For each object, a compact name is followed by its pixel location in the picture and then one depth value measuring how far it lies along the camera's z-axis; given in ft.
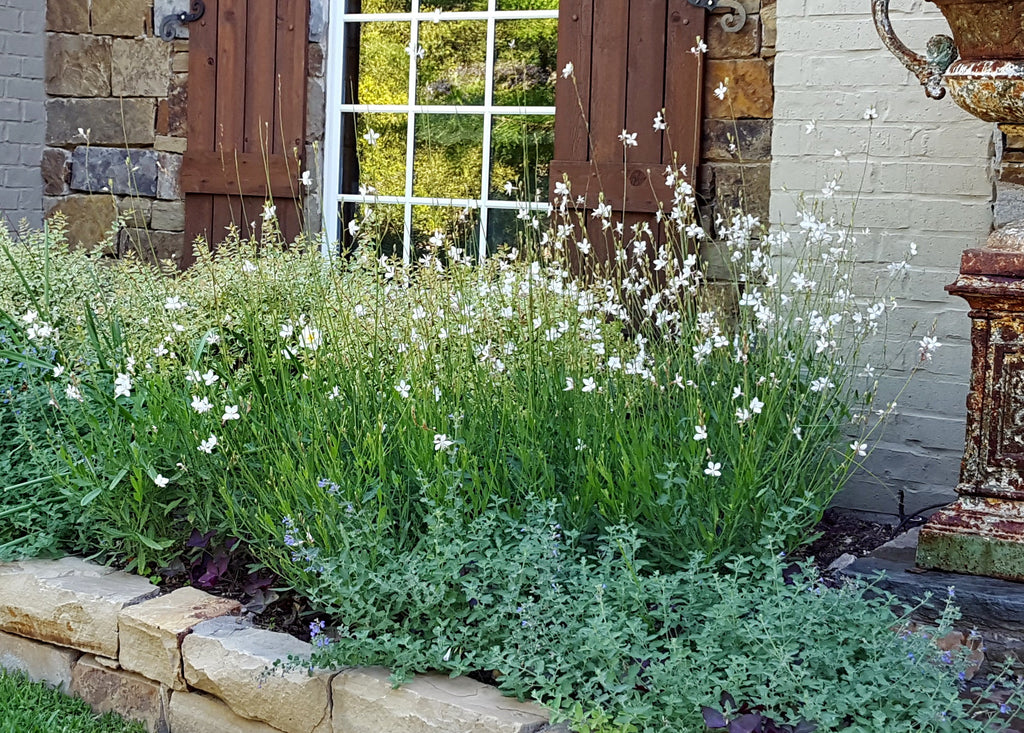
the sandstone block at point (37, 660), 9.54
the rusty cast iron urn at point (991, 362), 8.60
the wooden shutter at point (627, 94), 14.56
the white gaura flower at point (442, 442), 8.30
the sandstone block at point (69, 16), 19.07
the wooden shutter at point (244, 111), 17.35
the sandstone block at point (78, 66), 19.03
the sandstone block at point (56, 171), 19.58
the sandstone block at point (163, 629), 8.63
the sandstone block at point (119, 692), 8.93
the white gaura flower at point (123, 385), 8.69
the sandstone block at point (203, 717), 8.34
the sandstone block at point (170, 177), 18.43
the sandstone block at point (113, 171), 18.66
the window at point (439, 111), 16.47
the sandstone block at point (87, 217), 19.24
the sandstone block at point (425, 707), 7.01
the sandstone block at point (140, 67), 18.43
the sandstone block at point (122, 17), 18.52
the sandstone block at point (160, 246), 18.45
